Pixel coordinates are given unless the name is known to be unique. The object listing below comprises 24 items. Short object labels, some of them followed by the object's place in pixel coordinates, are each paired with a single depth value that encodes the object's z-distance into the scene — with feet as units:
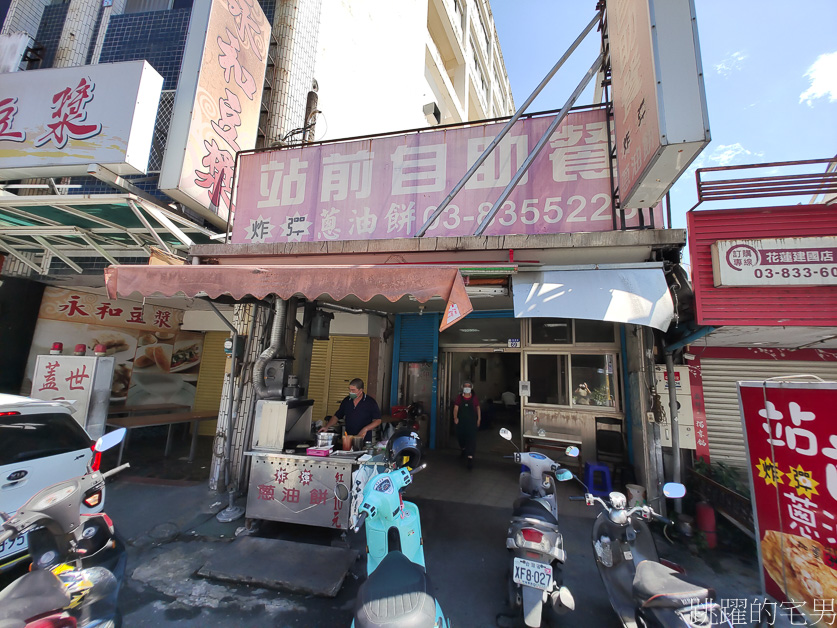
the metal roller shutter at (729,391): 17.43
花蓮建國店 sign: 13.08
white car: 10.66
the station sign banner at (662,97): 10.62
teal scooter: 6.38
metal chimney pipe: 17.81
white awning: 13.47
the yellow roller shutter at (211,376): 32.58
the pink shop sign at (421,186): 16.47
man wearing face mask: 17.35
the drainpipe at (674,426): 15.93
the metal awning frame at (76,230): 17.93
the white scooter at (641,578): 7.53
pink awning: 12.67
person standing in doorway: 24.34
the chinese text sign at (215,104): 19.01
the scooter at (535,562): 9.54
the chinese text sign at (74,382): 21.81
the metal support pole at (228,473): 16.65
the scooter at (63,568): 5.82
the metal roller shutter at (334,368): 28.76
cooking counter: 14.60
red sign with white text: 7.55
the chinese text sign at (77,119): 17.54
